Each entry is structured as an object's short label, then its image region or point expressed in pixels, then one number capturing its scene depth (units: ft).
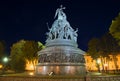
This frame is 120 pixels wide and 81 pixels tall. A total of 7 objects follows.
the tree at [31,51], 84.44
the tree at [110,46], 80.61
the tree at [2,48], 88.24
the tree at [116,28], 54.68
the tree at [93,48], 85.85
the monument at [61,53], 34.72
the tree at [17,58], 81.11
